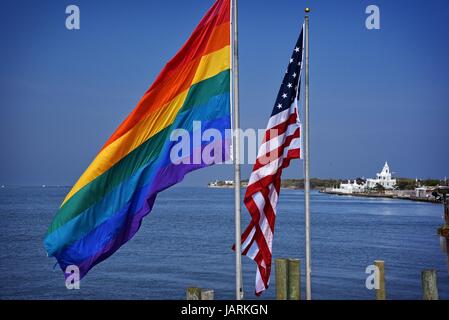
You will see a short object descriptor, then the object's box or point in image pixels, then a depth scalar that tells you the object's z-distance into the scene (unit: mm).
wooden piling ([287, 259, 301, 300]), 11966
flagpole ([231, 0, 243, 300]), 9906
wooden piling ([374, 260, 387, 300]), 13180
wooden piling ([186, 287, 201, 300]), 10297
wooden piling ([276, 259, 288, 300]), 11930
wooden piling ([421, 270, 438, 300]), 12758
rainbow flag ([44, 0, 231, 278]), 9656
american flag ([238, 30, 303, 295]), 12055
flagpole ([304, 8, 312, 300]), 12594
